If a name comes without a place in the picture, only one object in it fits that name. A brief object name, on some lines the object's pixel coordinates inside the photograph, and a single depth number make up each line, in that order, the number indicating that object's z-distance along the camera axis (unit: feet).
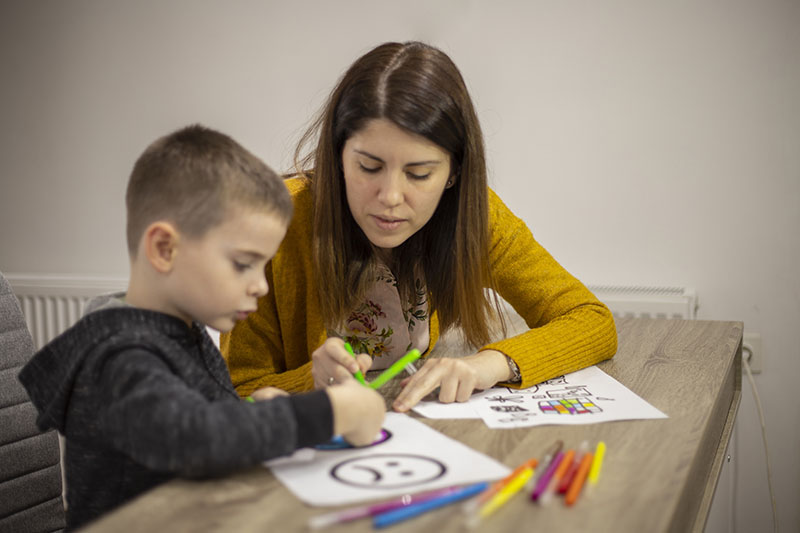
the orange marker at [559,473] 2.15
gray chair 3.59
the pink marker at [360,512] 1.99
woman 3.53
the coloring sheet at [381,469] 2.21
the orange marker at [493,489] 2.06
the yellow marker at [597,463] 2.33
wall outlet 6.81
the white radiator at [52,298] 8.66
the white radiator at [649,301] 6.77
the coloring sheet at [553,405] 3.01
